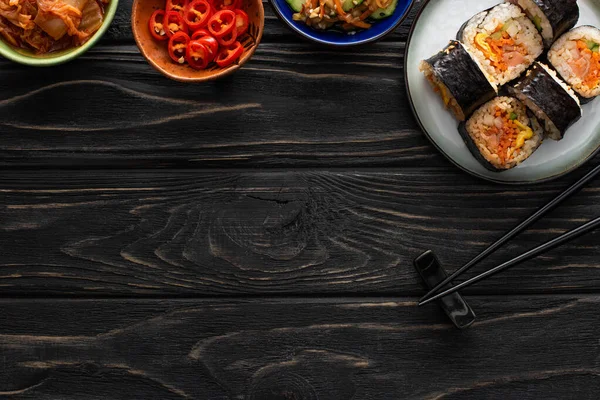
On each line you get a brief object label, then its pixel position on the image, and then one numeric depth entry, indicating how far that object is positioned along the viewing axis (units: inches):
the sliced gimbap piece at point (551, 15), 25.1
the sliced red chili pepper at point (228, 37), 25.1
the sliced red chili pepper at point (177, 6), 25.2
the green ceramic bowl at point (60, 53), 24.6
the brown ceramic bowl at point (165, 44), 24.8
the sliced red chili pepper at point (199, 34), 25.0
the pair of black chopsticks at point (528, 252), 23.6
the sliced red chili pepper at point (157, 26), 25.1
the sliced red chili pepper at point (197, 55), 24.9
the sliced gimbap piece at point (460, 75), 25.1
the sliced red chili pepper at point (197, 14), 25.0
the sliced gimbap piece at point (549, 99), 25.1
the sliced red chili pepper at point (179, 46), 25.1
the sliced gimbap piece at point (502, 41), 25.6
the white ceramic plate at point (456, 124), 25.8
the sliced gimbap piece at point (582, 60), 25.4
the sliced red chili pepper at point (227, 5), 25.3
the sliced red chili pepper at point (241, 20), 25.2
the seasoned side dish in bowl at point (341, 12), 24.9
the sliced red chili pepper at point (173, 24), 25.1
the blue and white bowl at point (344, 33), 25.2
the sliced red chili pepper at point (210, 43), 24.9
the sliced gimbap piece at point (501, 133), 25.4
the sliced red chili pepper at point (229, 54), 25.0
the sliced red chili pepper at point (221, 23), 25.0
